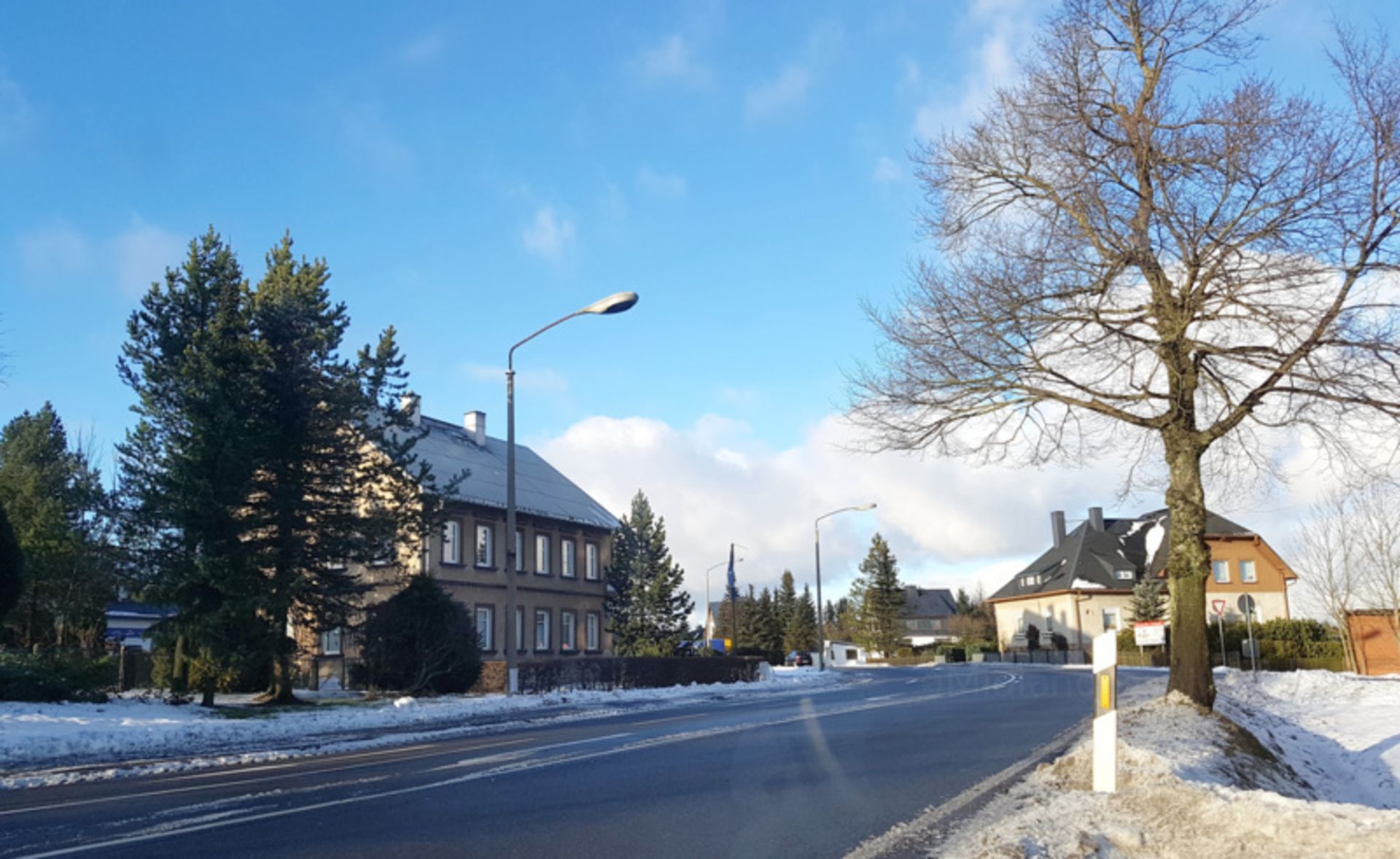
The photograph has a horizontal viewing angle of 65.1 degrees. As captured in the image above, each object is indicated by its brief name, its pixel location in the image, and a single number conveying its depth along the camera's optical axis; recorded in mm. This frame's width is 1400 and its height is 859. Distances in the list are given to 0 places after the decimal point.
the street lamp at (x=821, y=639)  52250
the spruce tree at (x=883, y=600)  95375
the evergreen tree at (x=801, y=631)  116375
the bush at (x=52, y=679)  20047
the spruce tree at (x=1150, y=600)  64188
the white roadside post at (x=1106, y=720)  8352
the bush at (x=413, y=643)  27234
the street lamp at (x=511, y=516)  22609
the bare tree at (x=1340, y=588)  47969
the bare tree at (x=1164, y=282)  13898
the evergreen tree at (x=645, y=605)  58281
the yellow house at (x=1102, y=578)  71812
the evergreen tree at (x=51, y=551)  37688
